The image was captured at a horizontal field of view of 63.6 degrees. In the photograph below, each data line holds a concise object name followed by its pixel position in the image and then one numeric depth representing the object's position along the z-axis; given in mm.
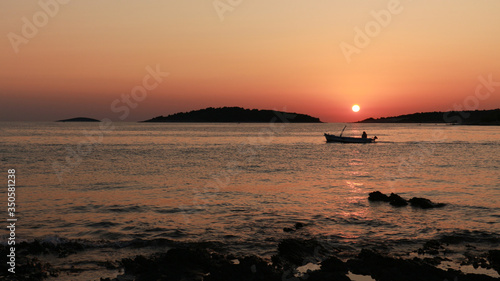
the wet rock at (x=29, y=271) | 12578
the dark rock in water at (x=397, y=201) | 24984
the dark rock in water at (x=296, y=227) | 19081
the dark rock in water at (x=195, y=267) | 12633
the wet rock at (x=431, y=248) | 15507
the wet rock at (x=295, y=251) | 14269
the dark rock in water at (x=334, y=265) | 13242
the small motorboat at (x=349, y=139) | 103625
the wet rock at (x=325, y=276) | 12352
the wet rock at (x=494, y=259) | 13742
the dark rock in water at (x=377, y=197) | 26480
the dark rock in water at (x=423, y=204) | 24281
